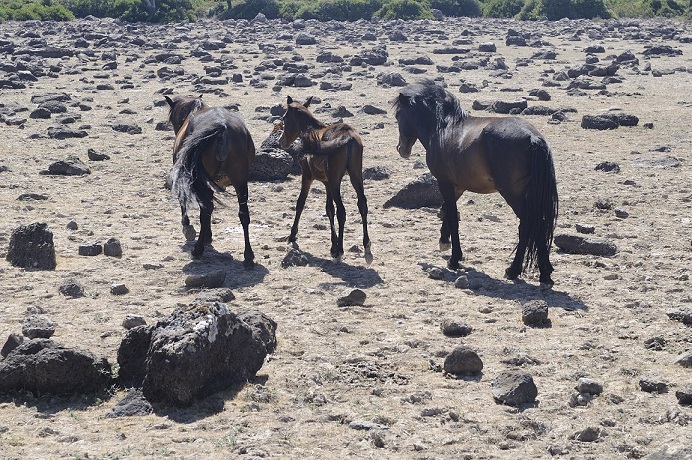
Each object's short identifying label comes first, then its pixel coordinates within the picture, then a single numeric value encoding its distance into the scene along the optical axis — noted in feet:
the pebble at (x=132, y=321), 55.11
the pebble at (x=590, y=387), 46.32
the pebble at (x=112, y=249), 71.00
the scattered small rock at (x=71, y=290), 61.26
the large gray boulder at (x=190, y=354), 43.68
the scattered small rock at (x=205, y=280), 64.23
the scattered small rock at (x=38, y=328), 53.16
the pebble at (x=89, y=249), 71.20
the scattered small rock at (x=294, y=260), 70.39
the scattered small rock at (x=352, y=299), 61.21
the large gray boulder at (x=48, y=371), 44.78
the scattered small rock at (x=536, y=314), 56.85
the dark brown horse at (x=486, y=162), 64.44
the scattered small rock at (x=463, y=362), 49.08
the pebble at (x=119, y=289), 62.13
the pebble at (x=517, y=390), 45.34
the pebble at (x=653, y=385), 46.34
